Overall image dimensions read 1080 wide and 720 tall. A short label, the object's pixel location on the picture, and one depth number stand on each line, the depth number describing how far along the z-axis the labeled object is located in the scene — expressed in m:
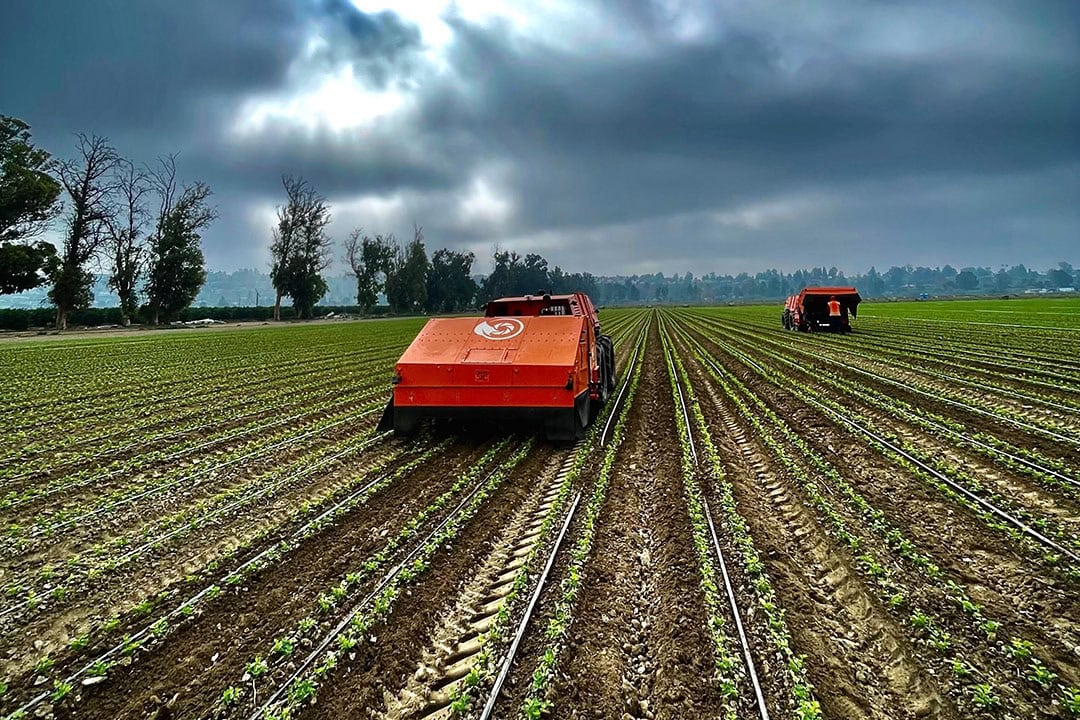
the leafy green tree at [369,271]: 79.44
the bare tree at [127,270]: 47.16
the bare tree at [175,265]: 49.31
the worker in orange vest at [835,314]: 27.98
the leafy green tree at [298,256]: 63.91
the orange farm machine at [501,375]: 7.75
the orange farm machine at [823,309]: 28.19
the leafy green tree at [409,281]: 84.88
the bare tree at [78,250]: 40.44
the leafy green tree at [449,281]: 93.38
